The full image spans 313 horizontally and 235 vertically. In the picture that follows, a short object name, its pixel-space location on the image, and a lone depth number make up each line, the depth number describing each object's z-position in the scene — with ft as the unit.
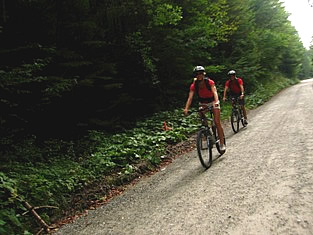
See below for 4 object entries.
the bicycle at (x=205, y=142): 19.29
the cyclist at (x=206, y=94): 20.84
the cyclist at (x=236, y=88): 32.35
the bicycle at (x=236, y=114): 31.50
